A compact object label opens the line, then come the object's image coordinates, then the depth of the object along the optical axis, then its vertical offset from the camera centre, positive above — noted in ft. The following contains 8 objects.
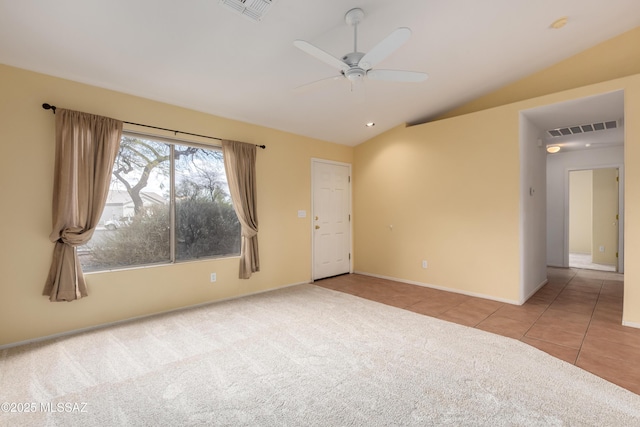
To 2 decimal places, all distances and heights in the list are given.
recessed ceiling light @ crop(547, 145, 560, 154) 18.73 +3.88
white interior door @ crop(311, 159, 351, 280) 17.66 -0.49
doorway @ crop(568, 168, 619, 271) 20.47 -1.27
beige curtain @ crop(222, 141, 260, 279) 13.53 +0.92
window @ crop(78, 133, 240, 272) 10.89 +0.13
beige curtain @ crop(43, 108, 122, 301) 9.48 +0.85
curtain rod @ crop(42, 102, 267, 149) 9.35 +3.47
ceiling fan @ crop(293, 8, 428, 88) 6.72 +3.92
